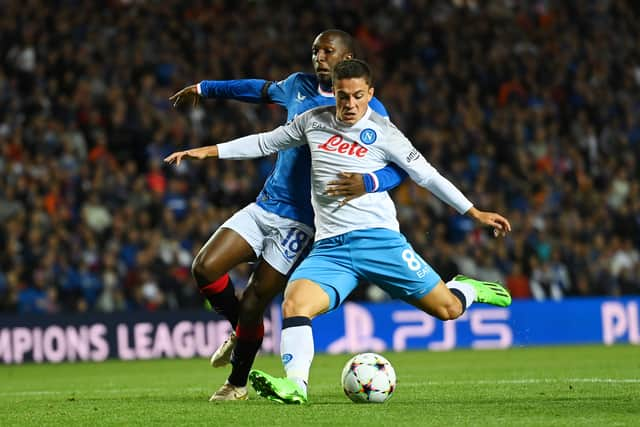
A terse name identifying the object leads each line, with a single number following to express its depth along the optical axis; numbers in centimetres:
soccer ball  1628
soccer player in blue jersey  1778
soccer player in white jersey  1602
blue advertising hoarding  3372
